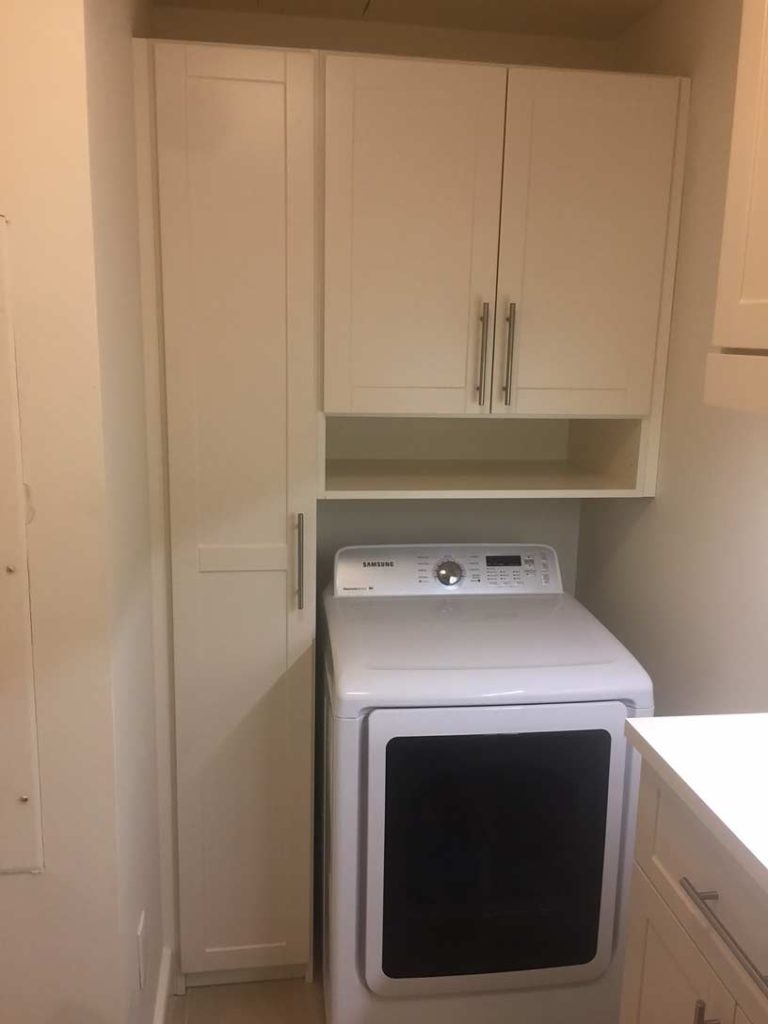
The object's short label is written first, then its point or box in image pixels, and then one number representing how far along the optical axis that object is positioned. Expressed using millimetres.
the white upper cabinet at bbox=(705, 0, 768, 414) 1192
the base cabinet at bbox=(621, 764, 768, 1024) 1087
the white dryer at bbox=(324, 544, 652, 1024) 1746
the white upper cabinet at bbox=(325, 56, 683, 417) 1844
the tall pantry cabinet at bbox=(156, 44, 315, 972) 1794
